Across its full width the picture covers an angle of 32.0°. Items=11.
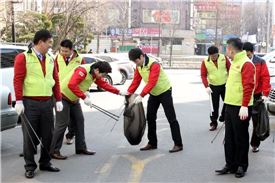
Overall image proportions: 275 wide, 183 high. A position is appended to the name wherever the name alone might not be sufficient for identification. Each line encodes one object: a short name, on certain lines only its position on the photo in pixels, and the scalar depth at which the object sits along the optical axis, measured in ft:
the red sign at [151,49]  203.84
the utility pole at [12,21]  70.90
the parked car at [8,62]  32.55
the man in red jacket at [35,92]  19.12
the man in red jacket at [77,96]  22.50
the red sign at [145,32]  236.63
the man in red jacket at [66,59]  23.90
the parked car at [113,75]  61.61
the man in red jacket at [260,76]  23.45
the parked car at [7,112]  23.77
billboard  204.60
